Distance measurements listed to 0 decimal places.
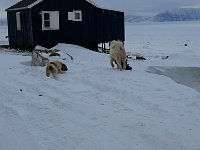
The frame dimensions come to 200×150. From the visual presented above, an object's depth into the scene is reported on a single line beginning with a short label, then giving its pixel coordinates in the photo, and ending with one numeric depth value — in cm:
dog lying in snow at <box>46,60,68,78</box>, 1266
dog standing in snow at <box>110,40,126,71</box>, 1453
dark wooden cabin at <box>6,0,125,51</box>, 2464
